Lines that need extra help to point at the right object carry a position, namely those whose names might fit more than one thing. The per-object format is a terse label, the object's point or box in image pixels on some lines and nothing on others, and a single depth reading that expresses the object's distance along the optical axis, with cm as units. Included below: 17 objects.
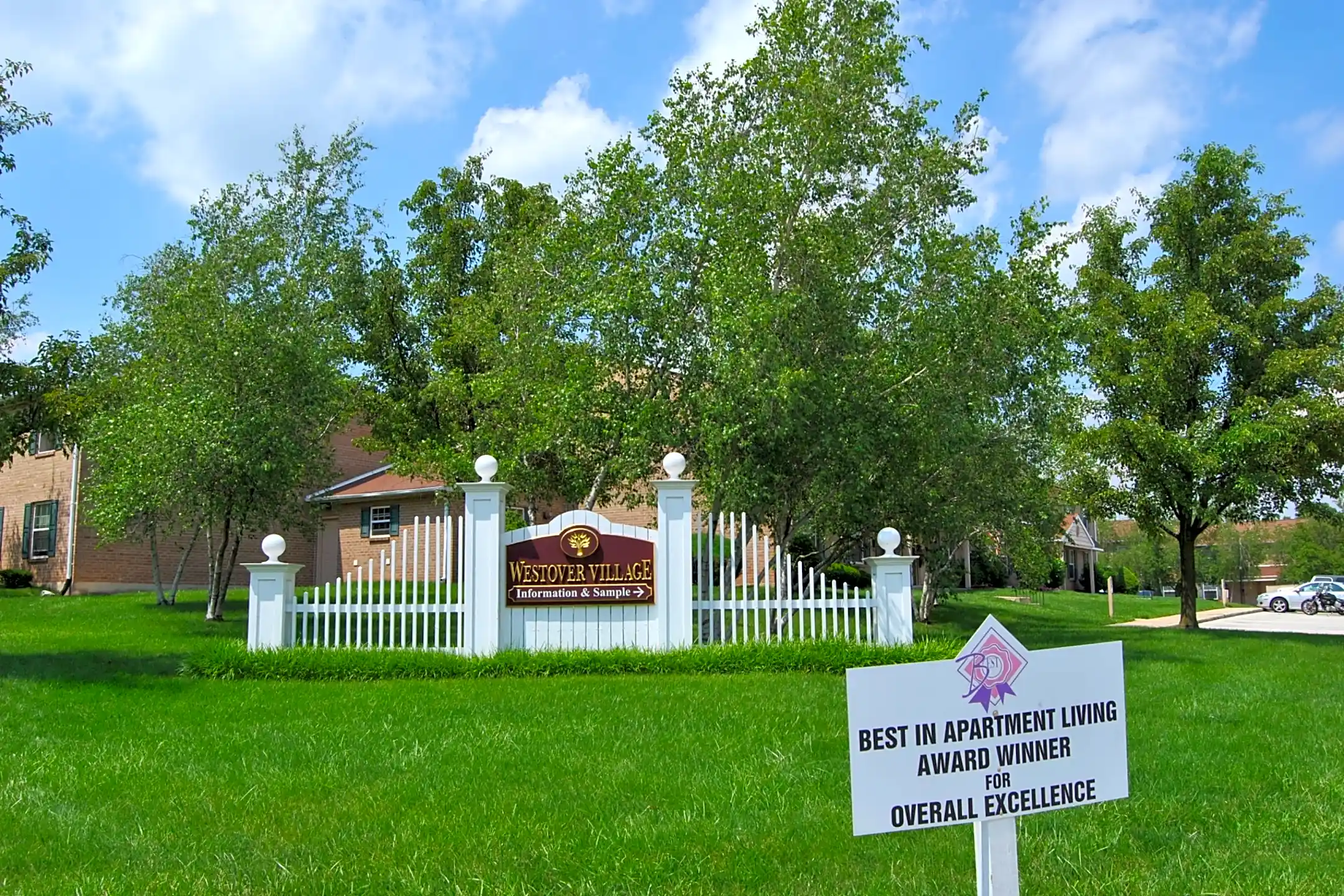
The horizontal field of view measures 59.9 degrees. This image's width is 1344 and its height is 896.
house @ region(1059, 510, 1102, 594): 5609
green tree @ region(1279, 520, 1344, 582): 5928
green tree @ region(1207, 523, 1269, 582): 5838
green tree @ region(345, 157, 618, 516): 1557
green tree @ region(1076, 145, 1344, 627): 1883
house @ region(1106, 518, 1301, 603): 5922
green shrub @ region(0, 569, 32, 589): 2741
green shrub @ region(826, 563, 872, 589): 2564
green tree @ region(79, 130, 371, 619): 1566
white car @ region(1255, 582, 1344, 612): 4228
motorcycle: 4147
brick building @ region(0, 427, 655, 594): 2725
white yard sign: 341
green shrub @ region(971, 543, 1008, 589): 4316
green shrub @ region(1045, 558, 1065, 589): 4555
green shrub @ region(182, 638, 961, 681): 1153
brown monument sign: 1251
